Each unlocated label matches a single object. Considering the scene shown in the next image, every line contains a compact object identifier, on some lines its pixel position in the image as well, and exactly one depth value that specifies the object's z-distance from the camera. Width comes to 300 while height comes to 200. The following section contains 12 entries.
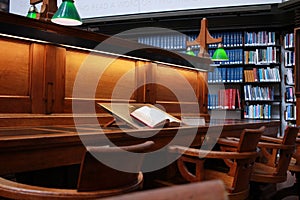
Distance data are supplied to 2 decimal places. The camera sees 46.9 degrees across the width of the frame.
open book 2.00
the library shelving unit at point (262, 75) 6.34
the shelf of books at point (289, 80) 6.17
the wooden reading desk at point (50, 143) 1.15
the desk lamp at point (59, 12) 2.69
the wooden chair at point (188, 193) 0.46
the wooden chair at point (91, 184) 1.00
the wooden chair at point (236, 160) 1.79
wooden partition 2.10
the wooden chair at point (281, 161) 2.24
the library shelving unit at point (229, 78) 6.44
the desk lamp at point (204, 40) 3.96
